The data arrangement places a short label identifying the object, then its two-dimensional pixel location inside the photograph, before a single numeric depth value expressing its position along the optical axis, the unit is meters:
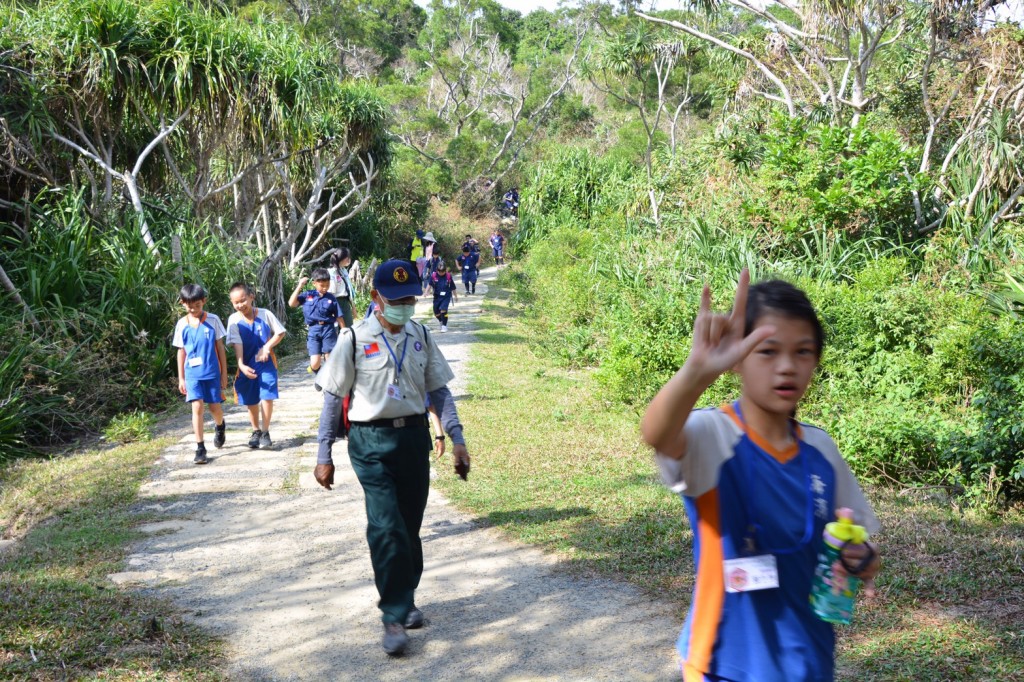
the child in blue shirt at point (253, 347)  8.30
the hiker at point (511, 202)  36.41
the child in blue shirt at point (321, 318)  9.57
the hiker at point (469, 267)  23.33
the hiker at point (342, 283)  10.59
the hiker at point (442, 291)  16.67
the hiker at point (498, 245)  31.61
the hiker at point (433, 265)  16.95
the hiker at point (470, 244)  23.04
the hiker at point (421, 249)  17.48
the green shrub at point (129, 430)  9.07
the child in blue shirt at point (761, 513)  2.21
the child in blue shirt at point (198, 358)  8.03
